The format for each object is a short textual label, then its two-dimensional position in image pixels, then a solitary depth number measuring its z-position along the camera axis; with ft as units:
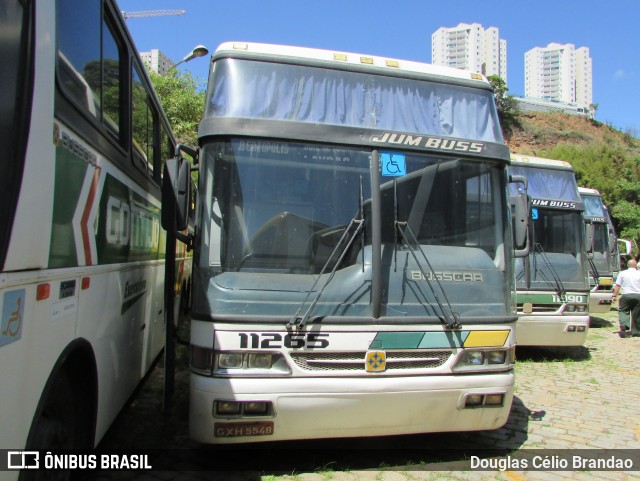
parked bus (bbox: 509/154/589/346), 26.48
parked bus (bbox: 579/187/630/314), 42.57
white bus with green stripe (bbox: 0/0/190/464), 7.11
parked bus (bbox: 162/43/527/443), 11.86
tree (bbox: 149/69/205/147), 64.28
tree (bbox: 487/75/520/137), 216.74
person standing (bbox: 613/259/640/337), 37.04
